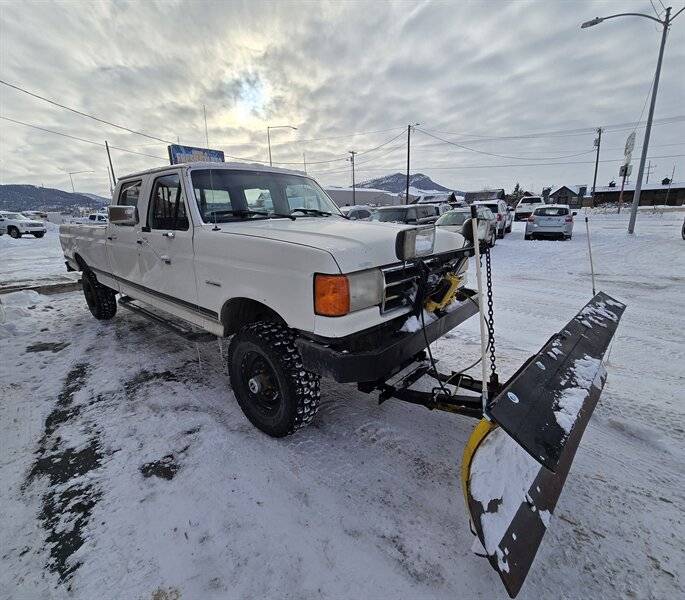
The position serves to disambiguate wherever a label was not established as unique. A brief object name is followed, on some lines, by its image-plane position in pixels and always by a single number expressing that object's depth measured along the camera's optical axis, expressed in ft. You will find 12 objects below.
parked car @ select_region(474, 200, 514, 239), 49.81
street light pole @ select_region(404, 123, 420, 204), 131.48
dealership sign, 63.55
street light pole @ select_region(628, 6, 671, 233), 41.70
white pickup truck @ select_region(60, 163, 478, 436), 7.23
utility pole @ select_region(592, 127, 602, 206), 148.77
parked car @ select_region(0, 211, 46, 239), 72.59
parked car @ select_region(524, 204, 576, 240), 44.57
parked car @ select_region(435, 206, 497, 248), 39.04
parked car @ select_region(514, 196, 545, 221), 85.30
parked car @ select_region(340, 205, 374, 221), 48.89
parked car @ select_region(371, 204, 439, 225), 39.82
